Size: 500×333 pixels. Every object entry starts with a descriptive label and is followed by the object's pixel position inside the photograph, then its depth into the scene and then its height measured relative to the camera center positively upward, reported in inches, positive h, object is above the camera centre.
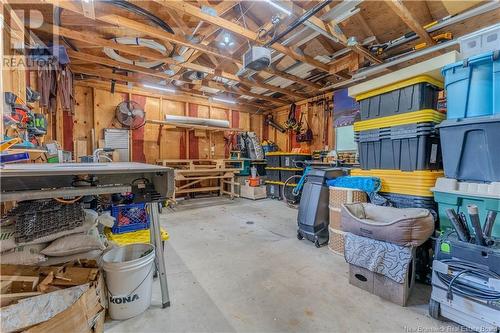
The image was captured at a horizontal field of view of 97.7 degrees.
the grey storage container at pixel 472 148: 58.6 +2.8
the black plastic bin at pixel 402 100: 76.7 +21.9
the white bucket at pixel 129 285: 55.3 -33.4
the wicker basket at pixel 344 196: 91.4 -16.4
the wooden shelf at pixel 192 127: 196.1 +30.6
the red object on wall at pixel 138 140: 205.2 +16.3
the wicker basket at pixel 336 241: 94.3 -36.8
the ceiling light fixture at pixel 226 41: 122.1 +67.6
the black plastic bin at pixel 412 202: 75.3 -15.9
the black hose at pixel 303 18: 83.8 +58.8
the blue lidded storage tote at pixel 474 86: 59.7 +20.9
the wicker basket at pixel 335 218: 95.4 -26.8
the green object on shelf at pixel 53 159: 106.2 -0.9
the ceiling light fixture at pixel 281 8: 85.5 +61.3
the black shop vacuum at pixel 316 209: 104.2 -25.1
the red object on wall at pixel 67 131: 175.3 +21.2
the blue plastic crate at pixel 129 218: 90.1 -25.8
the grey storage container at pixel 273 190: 218.2 -33.2
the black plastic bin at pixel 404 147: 76.6 +3.9
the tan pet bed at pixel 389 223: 61.6 -20.5
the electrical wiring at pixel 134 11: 87.5 +62.7
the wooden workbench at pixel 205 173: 200.2 -14.8
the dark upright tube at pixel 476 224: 48.7 -15.2
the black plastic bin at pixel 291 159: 203.4 -1.3
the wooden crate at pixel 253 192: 218.8 -35.1
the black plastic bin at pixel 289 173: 201.0 -14.3
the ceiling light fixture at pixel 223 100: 242.7 +65.4
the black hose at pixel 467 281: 49.2 -29.7
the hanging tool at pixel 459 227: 55.0 -17.6
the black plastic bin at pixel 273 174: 219.6 -17.0
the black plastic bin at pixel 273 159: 219.5 -1.5
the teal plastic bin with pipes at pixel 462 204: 59.1 -13.4
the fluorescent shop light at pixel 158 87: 196.0 +64.3
